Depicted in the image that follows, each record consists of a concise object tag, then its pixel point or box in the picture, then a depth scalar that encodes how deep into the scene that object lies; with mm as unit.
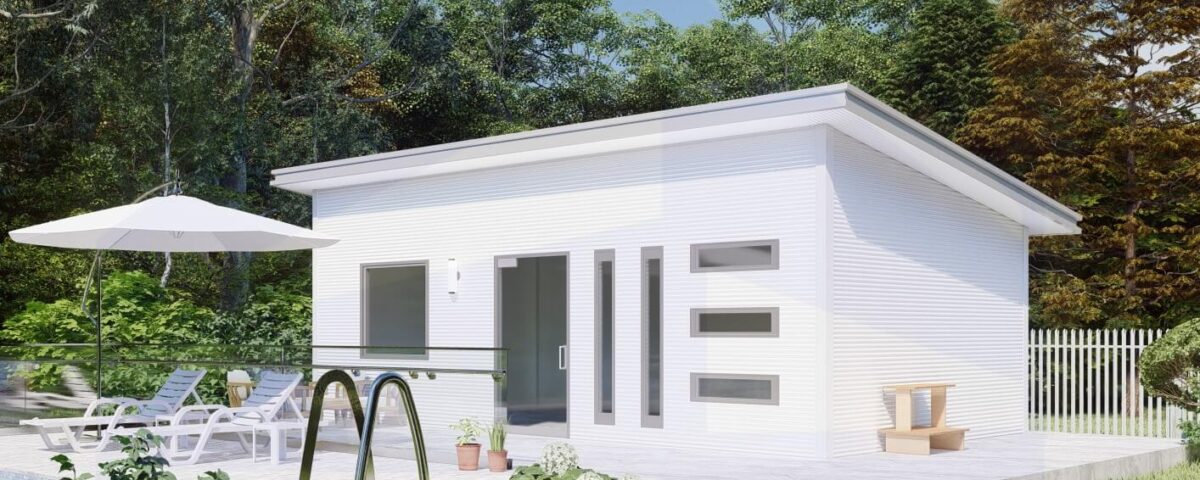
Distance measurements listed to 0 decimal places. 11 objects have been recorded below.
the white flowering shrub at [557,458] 6324
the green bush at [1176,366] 11273
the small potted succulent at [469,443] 9117
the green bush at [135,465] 5594
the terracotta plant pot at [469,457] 9109
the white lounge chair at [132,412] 10062
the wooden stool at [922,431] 10547
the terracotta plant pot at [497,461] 9070
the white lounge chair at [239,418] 9383
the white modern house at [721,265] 10133
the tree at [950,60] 22391
